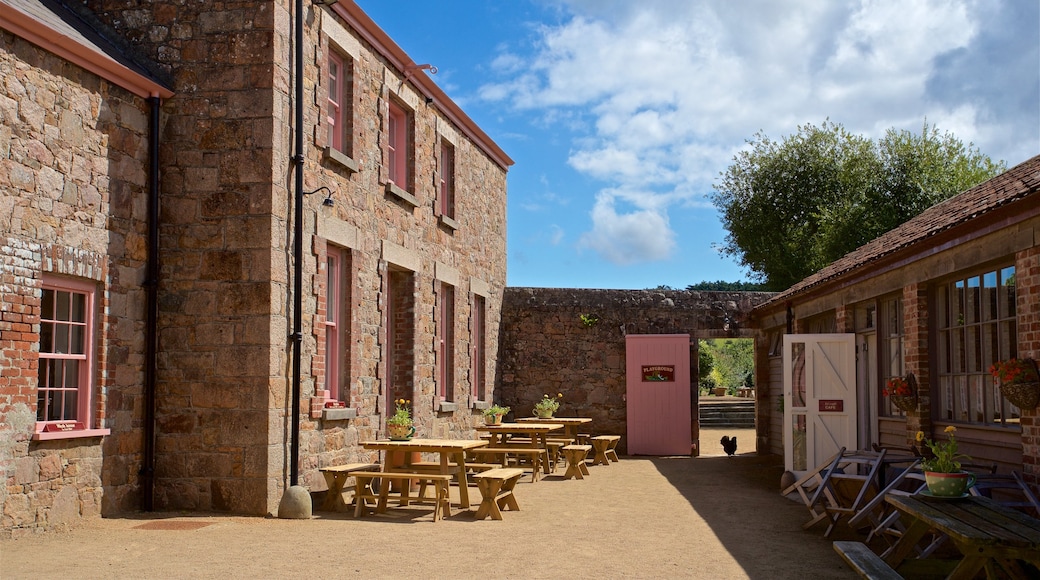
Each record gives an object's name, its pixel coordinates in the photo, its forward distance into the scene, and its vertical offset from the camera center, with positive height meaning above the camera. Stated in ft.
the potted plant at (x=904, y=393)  31.07 -1.16
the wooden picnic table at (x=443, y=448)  31.96 -3.06
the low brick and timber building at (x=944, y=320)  24.35 +1.16
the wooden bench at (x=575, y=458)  45.57 -4.80
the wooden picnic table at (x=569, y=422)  52.42 -3.57
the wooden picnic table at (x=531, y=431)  45.37 -3.53
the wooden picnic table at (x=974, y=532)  15.74 -2.99
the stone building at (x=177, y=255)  26.32 +3.15
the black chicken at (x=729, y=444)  59.47 -5.33
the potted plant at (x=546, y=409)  53.98 -2.91
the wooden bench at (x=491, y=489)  31.35 -4.29
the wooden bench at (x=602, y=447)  52.06 -4.84
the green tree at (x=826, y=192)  90.99 +16.21
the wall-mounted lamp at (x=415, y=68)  43.65 +12.91
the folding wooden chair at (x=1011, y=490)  21.98 -3.15
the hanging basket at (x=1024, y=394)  22.93 -0.86
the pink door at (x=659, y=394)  59.57 -2.30
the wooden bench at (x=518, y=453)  40.91 -4.40
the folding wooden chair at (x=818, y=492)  28.55 -4.13
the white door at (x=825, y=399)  38.93 -1.69
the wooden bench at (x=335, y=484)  32.32 -4.25
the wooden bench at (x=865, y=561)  17.53 -3.94
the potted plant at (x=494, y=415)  51.06 -3.09
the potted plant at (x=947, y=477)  20.06 -2.48
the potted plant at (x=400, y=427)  34.47 -2.54
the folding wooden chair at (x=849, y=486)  27.14 -4.03
